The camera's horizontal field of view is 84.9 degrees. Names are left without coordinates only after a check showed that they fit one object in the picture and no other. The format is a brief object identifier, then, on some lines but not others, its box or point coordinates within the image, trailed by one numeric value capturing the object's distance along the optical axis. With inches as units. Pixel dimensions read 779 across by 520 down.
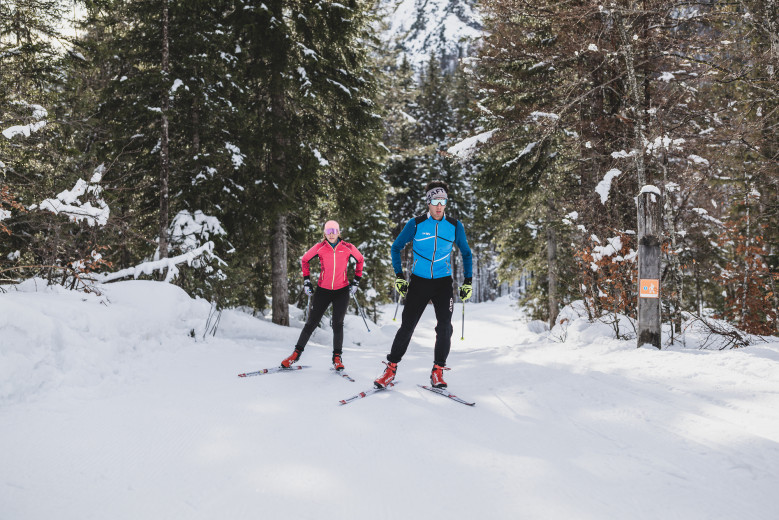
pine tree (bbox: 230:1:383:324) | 424.5
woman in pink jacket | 249.0
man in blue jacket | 201.9
